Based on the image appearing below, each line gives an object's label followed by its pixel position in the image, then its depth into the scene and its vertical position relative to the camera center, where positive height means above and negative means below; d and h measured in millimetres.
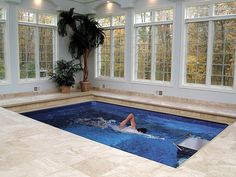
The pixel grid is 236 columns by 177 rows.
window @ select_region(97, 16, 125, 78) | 8352 +812
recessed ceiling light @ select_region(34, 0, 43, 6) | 7740 +2237
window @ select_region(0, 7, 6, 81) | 7050 +780
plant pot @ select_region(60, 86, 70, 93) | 8148 -599
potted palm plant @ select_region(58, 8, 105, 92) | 8180 +1388
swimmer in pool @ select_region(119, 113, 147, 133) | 5133 -1201
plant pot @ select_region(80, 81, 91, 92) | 8641 -526
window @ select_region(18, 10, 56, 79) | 7625 +922
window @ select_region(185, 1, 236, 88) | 6113 +748
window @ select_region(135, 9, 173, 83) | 7207 +840
